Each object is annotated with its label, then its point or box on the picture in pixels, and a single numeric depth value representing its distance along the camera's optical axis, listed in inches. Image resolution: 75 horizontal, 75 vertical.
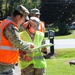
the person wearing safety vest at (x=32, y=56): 283.3
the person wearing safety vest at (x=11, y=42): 225.6
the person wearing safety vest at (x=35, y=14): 324.3
